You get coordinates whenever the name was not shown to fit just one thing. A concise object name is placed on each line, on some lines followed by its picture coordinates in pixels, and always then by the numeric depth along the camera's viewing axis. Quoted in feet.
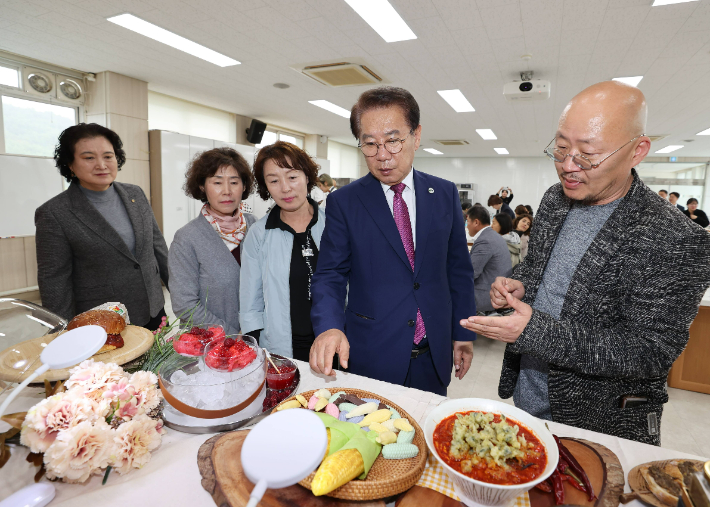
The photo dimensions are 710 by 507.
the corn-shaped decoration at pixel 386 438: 2.74
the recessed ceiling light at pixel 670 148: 35.66
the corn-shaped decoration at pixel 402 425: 2.90
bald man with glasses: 3.44
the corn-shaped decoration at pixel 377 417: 2.96
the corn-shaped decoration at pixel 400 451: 2.70
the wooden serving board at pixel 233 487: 2.45
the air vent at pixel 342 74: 16.74
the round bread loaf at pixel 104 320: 3.91
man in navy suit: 4.80
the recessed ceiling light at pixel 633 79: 16.99
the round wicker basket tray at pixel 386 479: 2.39
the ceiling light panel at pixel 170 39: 13.07
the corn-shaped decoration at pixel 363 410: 3.08
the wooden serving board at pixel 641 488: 2.47
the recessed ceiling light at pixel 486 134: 31.50
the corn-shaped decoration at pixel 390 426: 2.91
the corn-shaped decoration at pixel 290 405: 3.17
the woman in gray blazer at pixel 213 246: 6.14
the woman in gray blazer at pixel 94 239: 6.84
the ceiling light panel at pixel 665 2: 10.51
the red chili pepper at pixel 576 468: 2.59
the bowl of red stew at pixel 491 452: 2.38
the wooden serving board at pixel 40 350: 2.71
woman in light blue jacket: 5.85
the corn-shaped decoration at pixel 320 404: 3.13
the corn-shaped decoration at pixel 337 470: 2.26
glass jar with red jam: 3.90
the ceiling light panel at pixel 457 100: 20.52
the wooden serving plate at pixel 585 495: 2.55
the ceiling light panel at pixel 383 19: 11.36
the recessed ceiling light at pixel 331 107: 23.90
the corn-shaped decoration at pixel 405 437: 2.82
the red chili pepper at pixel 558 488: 2.52
